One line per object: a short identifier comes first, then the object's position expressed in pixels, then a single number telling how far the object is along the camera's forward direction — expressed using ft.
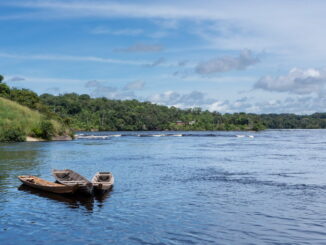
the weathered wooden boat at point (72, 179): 101.30
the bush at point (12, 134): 335.06
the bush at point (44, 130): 362.12
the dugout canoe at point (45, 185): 103.37
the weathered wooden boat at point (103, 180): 105.60
